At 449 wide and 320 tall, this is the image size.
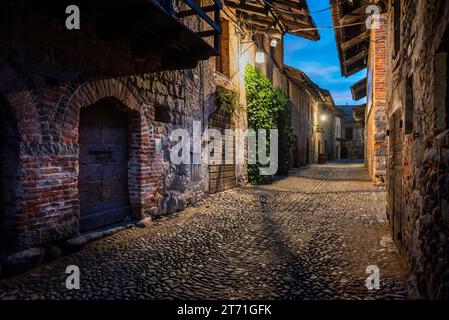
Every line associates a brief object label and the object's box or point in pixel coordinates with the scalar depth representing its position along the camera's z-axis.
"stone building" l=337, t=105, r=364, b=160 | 39.44
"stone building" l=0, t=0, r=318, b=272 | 3.46
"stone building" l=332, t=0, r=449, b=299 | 2.11
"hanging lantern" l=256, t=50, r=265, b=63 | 10.27
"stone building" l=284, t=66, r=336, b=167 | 18.44
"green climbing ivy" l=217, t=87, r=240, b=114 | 8.72
